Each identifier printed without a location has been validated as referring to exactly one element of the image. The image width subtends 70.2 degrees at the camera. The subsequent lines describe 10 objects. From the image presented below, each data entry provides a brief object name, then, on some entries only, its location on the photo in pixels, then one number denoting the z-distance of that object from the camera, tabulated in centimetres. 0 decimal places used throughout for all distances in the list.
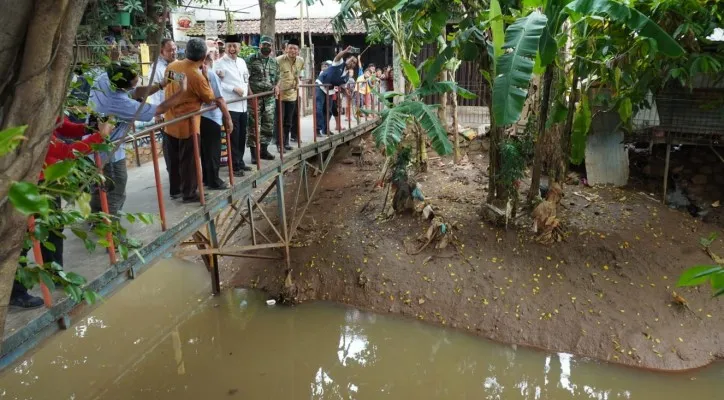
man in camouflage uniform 593
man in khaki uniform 646
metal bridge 290
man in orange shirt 415
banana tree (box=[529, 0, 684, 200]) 351
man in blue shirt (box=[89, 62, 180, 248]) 344
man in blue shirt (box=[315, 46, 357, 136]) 767
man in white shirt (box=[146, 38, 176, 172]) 470
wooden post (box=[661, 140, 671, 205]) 698
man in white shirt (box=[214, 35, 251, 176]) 548
